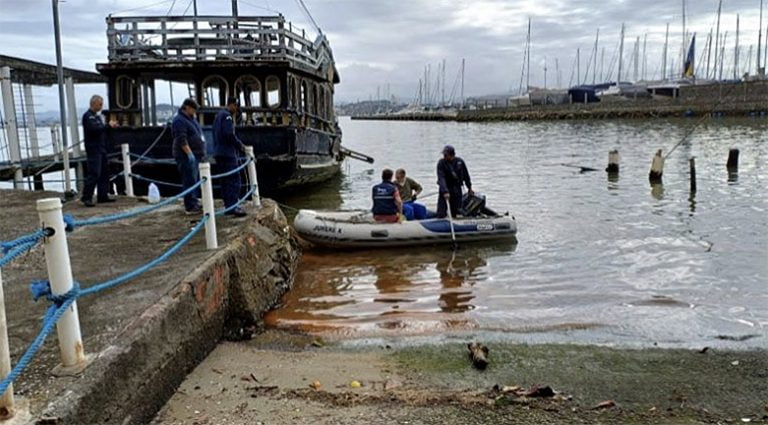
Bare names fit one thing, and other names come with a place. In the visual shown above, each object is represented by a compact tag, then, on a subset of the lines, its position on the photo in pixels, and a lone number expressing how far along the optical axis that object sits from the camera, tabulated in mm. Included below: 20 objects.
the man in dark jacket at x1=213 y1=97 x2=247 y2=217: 9117
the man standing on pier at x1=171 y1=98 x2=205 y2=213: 8867
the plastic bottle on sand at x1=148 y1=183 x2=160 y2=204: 10766
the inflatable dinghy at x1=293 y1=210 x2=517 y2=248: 11945
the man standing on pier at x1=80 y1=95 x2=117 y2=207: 9617
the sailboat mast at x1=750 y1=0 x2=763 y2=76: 78238
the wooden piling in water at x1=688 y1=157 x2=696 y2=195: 19652
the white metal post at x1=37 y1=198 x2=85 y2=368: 3586
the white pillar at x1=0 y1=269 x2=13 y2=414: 3153
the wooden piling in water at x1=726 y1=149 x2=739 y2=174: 23719
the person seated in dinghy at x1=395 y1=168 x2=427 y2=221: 12688
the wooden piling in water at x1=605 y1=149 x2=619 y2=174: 24511
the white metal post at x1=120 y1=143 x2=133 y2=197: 11325
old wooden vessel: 15742
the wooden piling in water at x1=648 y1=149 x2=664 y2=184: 21794
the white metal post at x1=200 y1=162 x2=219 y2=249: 6781
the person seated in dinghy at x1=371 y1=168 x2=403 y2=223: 12028
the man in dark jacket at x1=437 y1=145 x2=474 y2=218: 12250
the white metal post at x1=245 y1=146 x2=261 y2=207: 9797
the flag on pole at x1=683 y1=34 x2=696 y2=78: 84375
